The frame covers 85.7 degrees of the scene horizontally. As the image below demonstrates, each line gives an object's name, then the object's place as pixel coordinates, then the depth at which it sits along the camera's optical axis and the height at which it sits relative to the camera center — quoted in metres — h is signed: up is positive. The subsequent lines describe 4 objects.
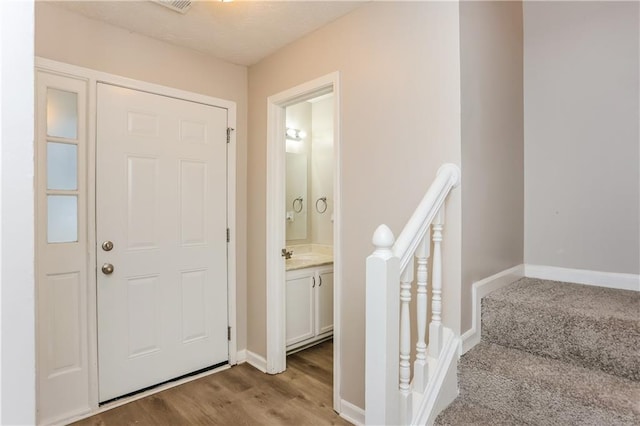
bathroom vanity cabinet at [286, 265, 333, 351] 2.98 -0.85
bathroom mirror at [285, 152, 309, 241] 3.83 +0.18
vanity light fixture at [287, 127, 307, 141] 3.93 +0.90
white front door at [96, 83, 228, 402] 2.26 -0.18
